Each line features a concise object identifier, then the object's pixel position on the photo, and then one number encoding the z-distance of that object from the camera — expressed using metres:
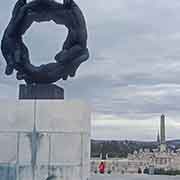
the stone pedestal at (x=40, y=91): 9.59
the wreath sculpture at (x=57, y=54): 9.96
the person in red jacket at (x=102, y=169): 15.84
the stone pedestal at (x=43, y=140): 8.98
